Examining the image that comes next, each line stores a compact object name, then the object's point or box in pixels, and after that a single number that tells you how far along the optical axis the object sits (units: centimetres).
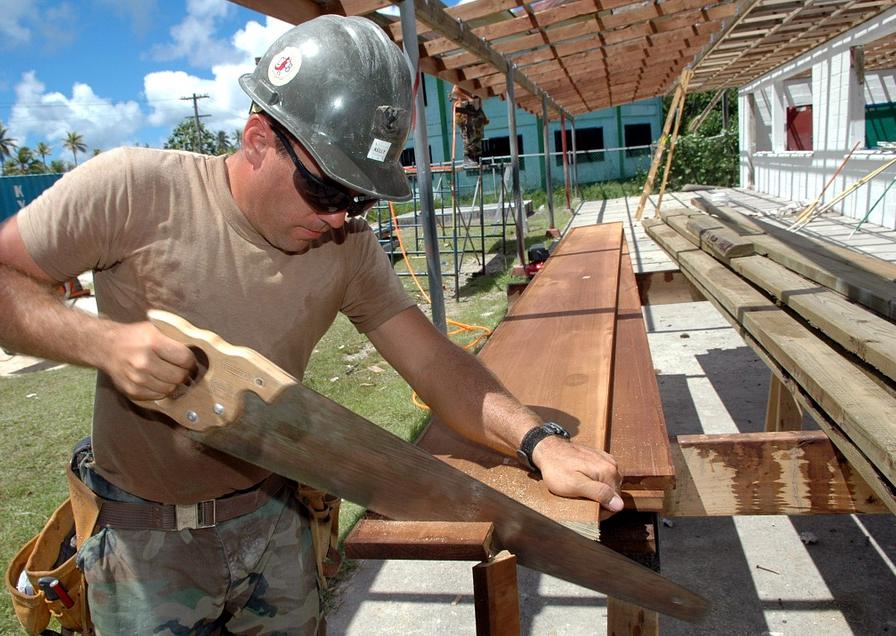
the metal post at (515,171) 975
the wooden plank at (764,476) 182
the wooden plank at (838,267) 277
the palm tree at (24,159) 7872
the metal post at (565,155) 1911
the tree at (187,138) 6495
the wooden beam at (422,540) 121
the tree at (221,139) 8526
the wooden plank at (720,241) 422
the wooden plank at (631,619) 164
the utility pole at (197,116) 4919
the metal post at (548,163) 1314
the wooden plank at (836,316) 204
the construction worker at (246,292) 146
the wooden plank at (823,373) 159
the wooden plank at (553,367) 163
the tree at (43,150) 9862
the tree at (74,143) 11775
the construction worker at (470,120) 1063
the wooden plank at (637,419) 157
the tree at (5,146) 9346
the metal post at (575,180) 2525
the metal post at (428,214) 455
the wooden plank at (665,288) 470
